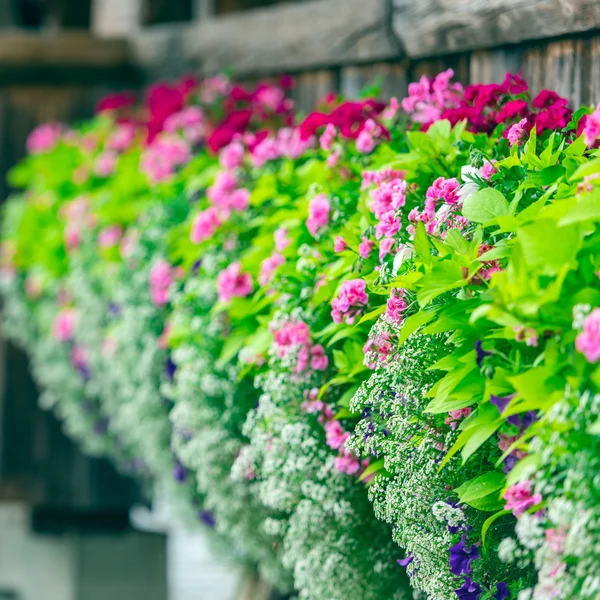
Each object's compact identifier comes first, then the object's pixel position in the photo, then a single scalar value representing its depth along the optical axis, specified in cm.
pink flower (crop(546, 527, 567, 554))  337
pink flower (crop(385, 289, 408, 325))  450
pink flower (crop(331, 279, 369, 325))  495
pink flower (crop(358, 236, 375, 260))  513
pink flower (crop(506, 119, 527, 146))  486
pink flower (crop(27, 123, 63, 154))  1112
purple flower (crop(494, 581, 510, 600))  423
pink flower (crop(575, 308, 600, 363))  331
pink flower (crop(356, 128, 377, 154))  607
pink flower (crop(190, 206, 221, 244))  709
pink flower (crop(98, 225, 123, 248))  903
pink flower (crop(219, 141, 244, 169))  739
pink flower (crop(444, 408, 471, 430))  425
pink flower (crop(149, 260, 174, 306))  765
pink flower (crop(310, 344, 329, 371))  542
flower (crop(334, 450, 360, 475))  524
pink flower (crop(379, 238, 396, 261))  486
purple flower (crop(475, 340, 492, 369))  395
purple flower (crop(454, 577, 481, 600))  432
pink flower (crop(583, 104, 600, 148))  399
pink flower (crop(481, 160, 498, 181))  460
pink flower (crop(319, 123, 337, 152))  644
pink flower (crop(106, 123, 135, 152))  1006
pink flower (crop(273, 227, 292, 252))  604
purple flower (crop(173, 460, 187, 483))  787
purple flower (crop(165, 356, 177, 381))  773
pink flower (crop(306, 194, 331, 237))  570
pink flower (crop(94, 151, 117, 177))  998
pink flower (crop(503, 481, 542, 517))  362
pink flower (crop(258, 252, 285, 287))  605
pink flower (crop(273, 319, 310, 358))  542
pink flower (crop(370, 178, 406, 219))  497
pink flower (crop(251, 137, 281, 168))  726
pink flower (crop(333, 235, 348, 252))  530
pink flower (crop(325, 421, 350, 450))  528
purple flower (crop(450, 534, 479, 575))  427
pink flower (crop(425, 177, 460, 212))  466
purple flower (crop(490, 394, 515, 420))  379
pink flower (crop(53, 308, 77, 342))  977
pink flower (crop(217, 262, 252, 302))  641
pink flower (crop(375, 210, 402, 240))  482
